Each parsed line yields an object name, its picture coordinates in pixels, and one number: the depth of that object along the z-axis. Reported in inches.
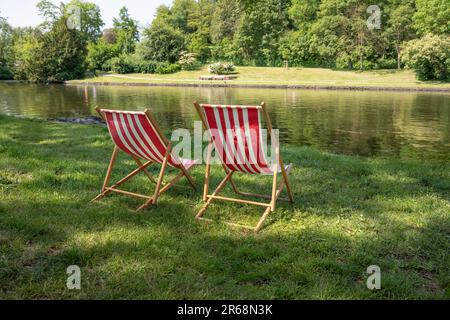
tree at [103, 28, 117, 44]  3013.3
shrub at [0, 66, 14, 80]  1989.4
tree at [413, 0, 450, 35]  1534.2
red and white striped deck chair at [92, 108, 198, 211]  157.8
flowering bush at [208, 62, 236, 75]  1824.6
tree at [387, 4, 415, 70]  1700.3
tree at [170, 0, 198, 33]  2586.1
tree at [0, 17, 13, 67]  2119.2
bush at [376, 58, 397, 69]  1783.6
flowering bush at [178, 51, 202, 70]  1987.0
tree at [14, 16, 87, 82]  1819.6
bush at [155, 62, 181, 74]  1957.6
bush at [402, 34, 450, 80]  1389.0
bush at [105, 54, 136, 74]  2046.0
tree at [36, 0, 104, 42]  2156.7
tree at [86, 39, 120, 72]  2115.0
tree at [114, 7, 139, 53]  2360.9
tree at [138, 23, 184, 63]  2033.7
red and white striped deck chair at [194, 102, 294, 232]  148.9
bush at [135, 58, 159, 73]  2005.4
